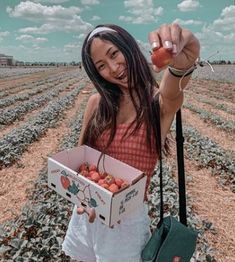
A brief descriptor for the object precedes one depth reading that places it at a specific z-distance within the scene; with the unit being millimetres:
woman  1616
